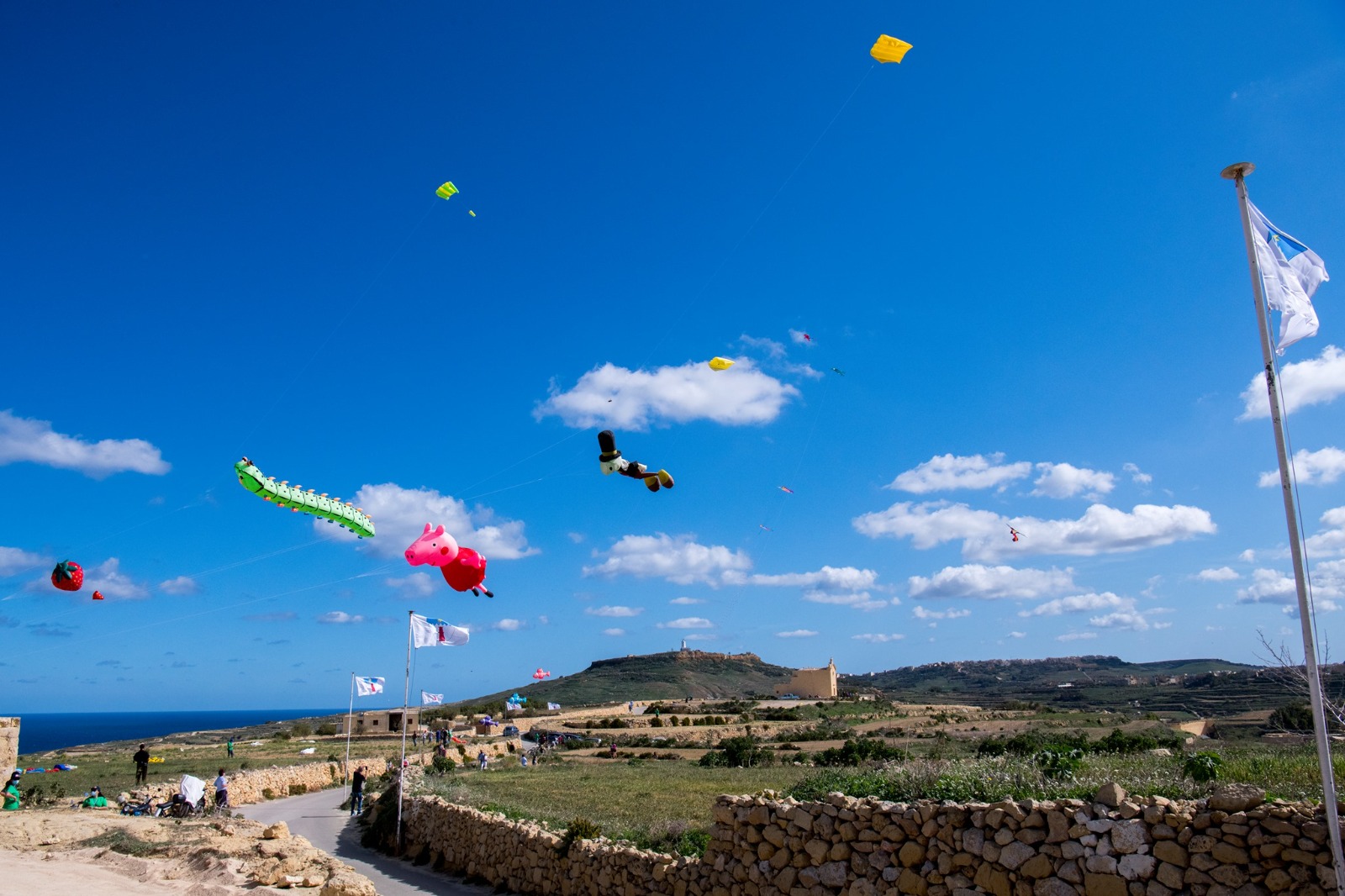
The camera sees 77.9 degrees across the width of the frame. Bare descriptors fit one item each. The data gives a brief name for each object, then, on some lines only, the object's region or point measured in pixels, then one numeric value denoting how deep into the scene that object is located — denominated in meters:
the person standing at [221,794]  20.39
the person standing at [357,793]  23.14
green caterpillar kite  10.32
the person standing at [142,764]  24.11
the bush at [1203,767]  8.37
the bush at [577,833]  11.98
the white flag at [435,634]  17.73
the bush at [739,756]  29.62
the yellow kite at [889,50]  9.45
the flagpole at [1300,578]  6.05
